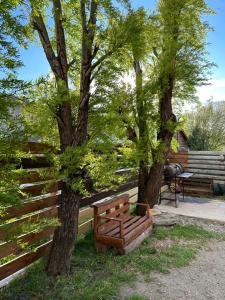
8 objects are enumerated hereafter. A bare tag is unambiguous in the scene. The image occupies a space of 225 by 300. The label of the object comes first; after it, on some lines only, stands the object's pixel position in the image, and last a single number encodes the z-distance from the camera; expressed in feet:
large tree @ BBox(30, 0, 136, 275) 10.11
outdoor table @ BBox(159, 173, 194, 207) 21.51
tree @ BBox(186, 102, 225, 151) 44.79
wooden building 44.40
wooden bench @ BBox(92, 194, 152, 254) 12.06
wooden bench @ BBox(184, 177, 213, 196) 26.31
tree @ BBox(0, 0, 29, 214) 5.33
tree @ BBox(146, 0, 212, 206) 14.16
